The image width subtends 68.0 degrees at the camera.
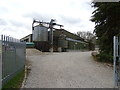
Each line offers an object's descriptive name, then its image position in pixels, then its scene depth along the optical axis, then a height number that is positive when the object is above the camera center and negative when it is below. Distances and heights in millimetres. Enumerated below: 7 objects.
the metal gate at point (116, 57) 4117 -561
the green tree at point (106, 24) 7373 +1963
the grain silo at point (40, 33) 17873 +2478
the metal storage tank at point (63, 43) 19668 +508
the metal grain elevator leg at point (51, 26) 18287 +4008
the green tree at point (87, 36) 27859 +3355
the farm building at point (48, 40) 18028 +1193
